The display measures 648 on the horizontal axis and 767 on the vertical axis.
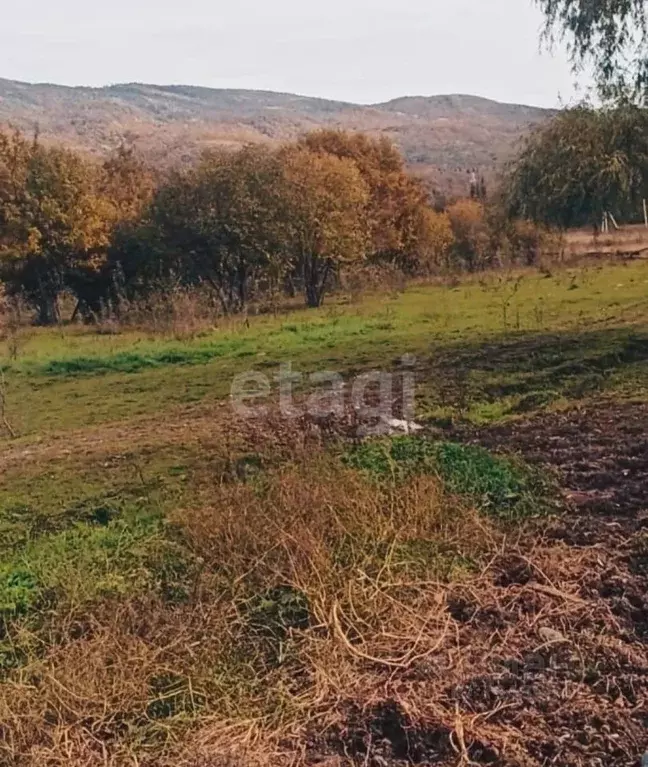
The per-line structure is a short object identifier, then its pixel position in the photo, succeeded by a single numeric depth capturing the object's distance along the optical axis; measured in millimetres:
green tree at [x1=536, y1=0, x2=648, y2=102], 11562
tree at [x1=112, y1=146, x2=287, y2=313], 26281
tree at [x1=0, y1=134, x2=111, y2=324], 27688
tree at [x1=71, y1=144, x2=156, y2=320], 28500
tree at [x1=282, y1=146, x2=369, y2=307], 26969
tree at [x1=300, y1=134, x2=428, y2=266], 35062
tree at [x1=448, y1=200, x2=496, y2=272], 31875
